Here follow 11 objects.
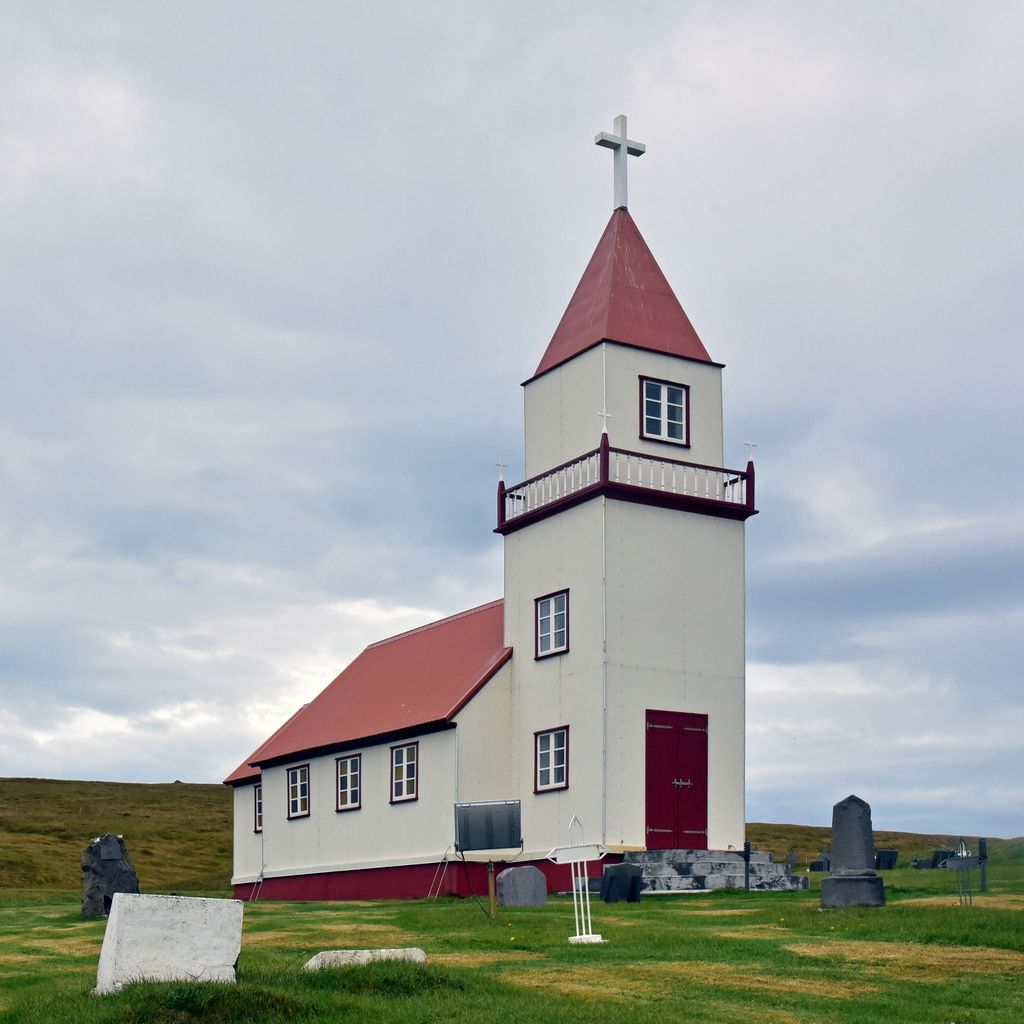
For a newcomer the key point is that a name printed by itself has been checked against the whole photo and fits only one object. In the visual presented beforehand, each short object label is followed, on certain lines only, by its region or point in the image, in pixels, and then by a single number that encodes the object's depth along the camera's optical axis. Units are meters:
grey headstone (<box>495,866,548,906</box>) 28.02
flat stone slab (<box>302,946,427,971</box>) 16.25
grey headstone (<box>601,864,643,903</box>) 29.02
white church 33.25
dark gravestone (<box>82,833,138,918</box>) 28.80
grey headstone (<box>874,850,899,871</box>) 39.28
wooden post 24.00
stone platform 32.04
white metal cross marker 20.78
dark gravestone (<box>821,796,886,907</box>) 25.30
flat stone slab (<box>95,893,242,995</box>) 15.12
